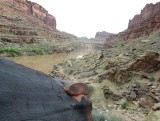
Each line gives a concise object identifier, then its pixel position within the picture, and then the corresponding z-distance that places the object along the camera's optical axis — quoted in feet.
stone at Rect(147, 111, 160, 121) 7.89
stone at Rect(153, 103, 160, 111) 8.75
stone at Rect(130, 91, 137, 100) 11.63
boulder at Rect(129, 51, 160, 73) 14.32
